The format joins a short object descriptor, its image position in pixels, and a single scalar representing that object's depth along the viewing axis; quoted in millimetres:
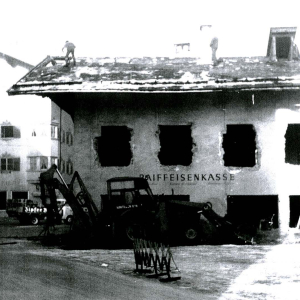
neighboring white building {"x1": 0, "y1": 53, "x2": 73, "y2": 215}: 55688
